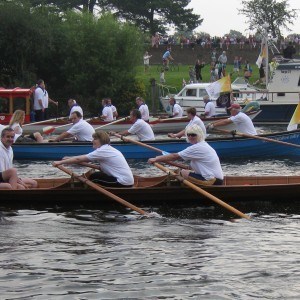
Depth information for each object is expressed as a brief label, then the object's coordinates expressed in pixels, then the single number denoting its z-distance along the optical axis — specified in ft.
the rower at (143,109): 112.57
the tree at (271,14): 248.32
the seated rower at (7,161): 56.03
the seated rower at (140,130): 85.11
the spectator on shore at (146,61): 198.20
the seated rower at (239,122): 83.92
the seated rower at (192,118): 82.74
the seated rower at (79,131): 83.25
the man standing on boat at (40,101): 119.97
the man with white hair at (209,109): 113.82
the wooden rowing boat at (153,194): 56.34
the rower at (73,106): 105.81
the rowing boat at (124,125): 109.50
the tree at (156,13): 246.06
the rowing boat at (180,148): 85.51
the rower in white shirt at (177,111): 121.08
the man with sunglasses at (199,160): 55.83
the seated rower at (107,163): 55.57
